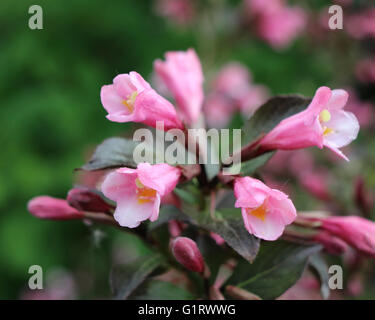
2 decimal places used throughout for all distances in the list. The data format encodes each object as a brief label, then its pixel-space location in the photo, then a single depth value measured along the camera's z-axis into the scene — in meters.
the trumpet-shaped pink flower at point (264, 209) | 0.25
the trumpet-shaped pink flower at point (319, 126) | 0.26
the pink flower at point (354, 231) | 0.28
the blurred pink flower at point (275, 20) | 0.67
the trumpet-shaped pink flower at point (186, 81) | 0.32
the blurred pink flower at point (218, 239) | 0.29
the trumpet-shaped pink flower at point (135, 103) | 0.26
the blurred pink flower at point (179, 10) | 0.72
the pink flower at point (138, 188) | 0.25
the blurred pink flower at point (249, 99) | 0.59
